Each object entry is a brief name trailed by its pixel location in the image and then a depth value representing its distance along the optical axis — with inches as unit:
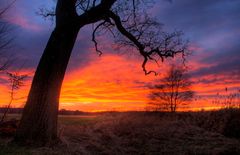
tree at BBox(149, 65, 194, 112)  865.3
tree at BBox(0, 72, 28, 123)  311.9
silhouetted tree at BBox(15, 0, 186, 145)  276.9
